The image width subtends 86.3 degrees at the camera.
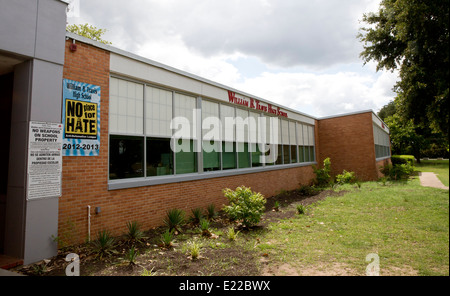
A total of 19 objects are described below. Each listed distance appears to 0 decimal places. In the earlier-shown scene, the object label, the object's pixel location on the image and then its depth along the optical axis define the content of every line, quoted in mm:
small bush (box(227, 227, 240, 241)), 5730
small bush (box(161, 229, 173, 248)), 5217
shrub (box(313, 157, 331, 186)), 15266
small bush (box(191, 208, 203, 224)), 7305
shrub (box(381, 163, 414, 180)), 13352
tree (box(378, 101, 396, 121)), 47856
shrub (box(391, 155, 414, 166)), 23452
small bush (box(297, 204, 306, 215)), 8263
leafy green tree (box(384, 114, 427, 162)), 29098
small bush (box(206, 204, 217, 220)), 7826
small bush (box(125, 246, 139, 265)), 4336
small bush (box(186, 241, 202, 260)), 4609
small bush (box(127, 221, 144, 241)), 5609
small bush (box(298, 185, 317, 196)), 12899
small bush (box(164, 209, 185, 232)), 6553
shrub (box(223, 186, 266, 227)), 6598
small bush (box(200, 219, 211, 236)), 6078
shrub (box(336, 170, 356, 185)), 15359
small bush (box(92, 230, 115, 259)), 4790
